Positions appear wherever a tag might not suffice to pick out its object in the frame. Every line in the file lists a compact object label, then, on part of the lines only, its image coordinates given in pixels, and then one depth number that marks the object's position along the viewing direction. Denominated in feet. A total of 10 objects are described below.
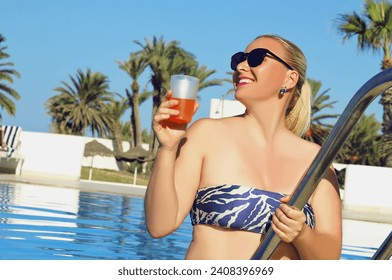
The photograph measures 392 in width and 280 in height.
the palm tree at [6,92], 132.36
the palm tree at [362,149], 133.80
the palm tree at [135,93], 130.41
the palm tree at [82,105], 145.07
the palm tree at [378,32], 96.17
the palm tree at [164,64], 128.36
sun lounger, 74.55
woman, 7.10
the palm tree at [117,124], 130.72
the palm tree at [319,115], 128.36
